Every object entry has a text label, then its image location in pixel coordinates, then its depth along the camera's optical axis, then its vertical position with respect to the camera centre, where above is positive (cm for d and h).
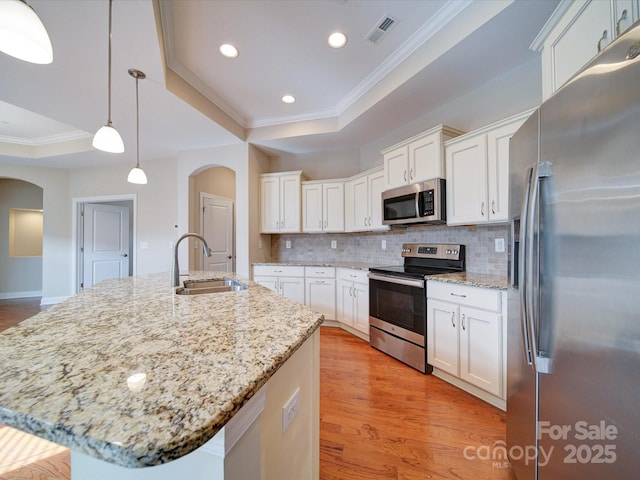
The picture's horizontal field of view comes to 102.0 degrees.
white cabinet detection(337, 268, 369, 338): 313 -74
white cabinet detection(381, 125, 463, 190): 249 +87
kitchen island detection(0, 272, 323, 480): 41 -30
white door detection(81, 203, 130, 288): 515 -5
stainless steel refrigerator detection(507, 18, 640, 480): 66 -11
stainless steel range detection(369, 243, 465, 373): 239 -60
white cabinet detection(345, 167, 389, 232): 328 +53
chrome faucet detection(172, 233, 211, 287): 172 -19
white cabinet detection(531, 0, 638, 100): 102 +95
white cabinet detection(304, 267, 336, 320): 361 -68
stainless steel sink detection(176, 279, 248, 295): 181 -34
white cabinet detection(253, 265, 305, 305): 374 -55
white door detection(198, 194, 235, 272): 459 +18
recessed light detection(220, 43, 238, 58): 229 +172
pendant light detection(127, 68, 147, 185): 248 +63
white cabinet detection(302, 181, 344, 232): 384 +52
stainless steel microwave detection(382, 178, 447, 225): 249 +39
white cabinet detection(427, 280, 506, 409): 181 -75
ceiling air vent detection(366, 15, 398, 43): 203 +173
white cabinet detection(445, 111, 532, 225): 204 +57
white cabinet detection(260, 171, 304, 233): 400 +61
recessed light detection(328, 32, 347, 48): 218 +173
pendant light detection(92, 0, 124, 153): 170 +67
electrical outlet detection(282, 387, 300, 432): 84 -57
